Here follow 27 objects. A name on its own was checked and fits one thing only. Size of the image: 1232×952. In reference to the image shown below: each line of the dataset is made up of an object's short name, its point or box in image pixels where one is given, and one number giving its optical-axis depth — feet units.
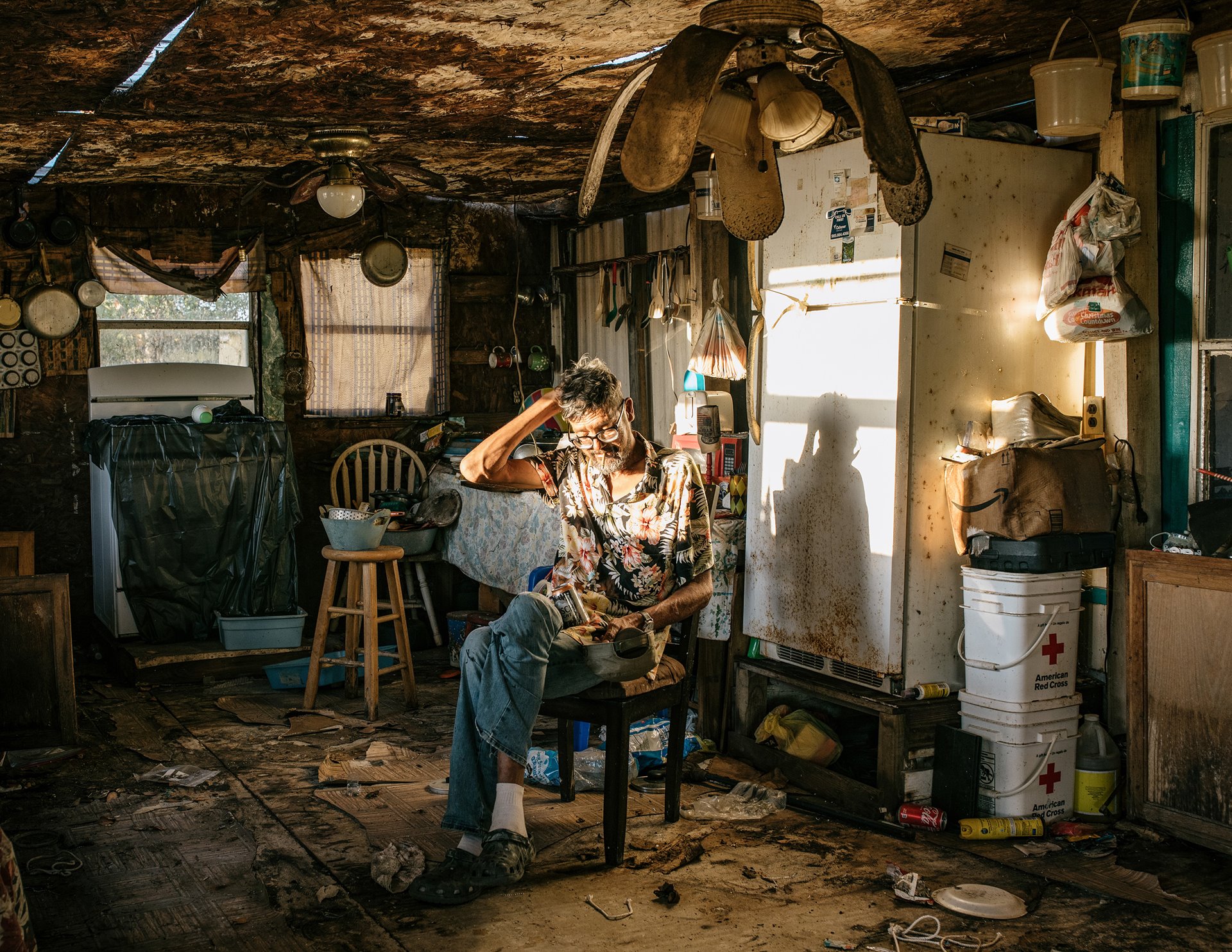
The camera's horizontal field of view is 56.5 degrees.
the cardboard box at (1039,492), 12.00
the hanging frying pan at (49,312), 20.83
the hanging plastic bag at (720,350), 16.35
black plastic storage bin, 12.06
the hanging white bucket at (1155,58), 11.06
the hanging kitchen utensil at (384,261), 23.43
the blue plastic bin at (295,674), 18.66
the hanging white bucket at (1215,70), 10.73
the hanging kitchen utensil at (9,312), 20.61
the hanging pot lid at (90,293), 21.08
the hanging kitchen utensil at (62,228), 20.83
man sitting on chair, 10.84
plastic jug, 12.59
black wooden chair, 11.07
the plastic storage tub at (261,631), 19.53
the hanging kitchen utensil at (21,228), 20.59
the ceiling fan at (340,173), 16.65
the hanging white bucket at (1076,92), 11.75
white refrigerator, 12.60
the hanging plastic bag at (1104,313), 12.25
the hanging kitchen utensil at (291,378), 22.90
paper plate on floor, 10.03
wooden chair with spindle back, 22.52
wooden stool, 16.88
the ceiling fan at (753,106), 6.82
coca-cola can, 12.19
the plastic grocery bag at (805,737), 13.96
